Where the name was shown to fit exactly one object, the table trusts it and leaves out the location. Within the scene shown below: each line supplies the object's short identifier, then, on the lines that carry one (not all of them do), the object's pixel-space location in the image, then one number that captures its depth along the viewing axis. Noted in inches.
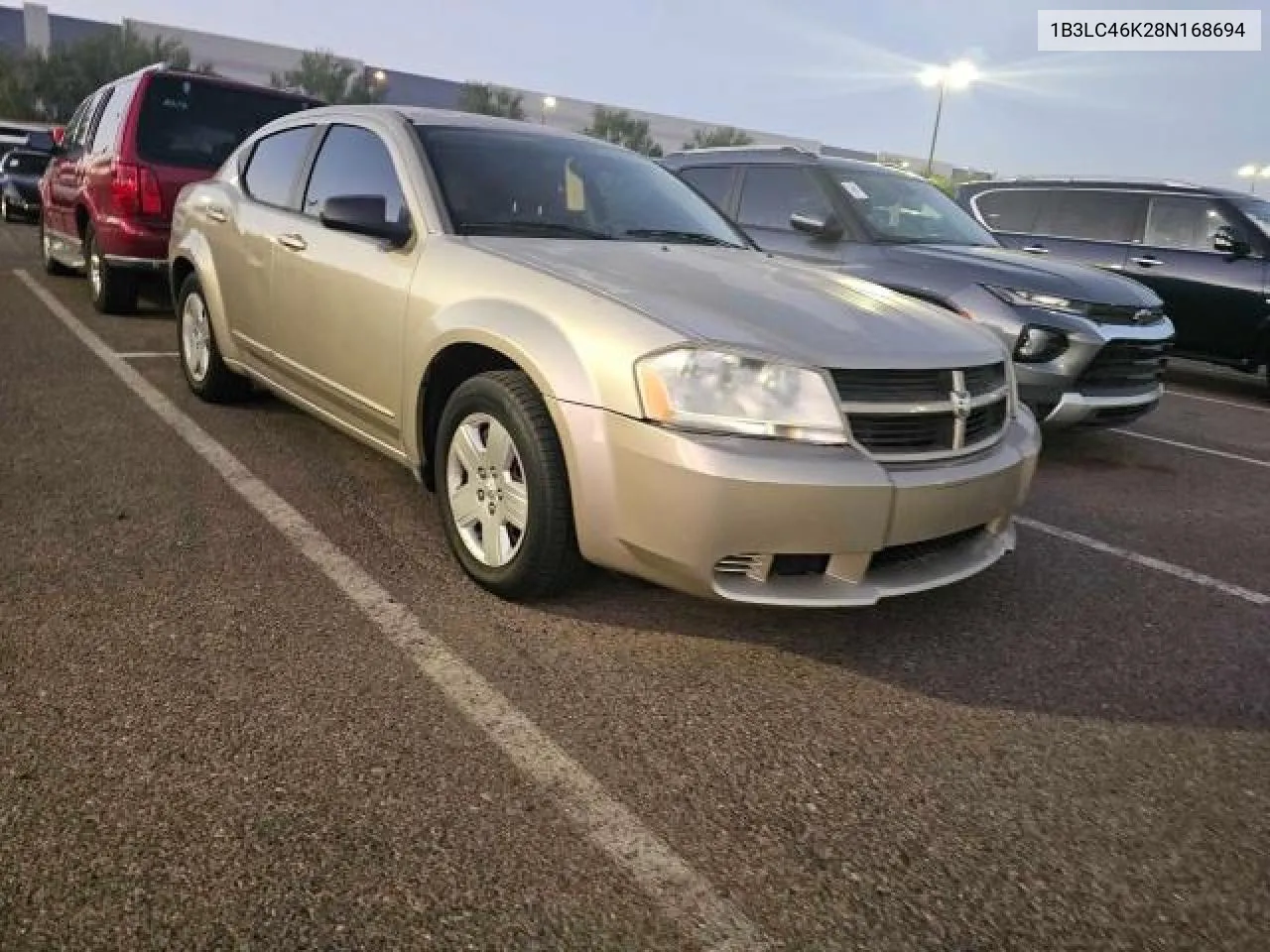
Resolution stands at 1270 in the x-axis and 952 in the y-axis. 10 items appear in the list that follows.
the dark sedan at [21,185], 651.5
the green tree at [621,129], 2860.5
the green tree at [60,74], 1985.7
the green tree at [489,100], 2728.8
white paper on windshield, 247.1
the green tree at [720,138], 3043.8
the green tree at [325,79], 2522.1
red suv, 272.4
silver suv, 206.7
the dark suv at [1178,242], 337.1
